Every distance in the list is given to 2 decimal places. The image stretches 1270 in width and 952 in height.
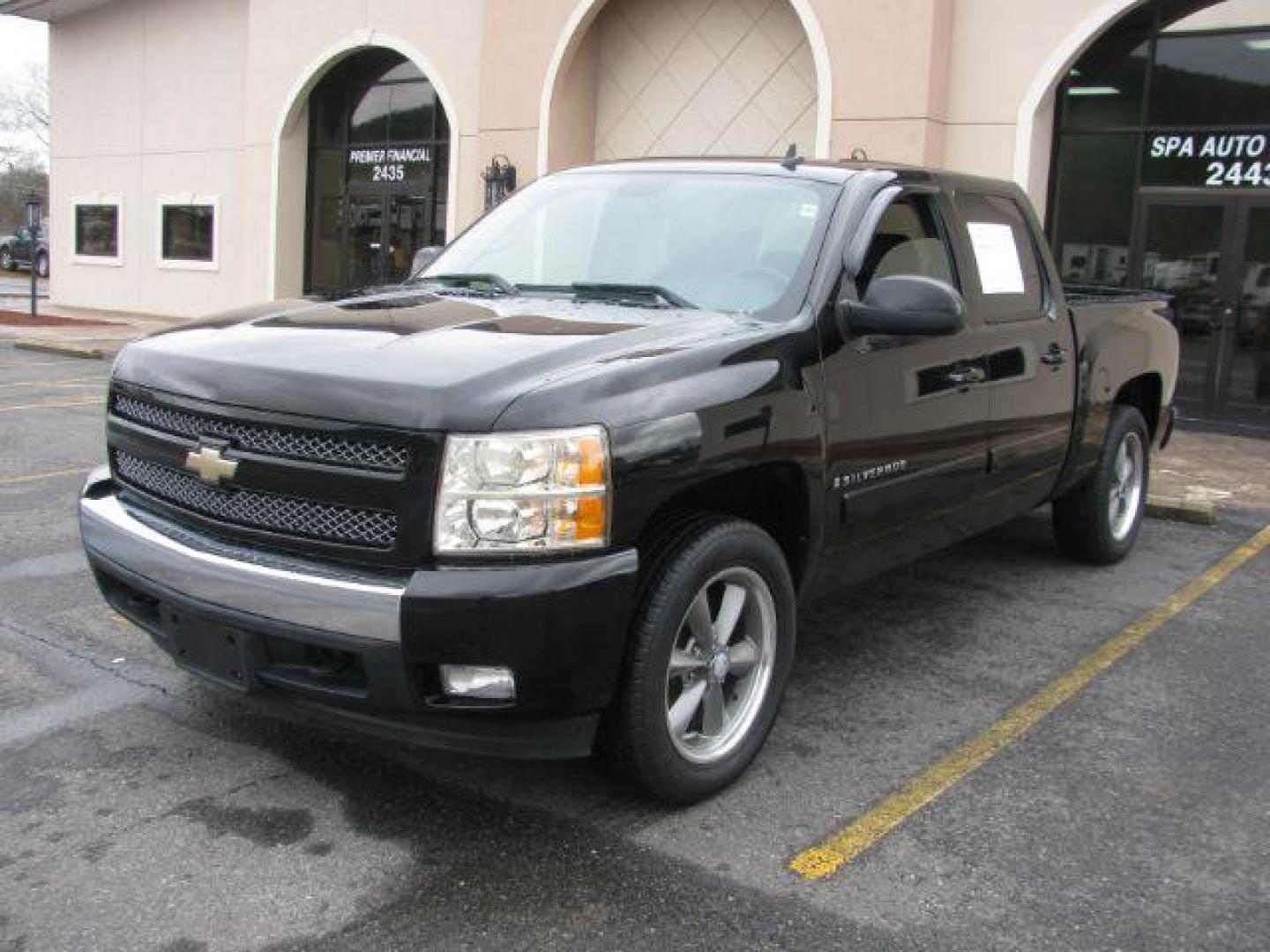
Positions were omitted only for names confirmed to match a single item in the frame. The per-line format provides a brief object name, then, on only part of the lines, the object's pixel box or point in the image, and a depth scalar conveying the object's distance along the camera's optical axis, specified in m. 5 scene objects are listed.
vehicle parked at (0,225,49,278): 47.72
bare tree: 78.94
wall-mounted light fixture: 16.48
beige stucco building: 12.95
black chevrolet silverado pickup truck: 3.08
